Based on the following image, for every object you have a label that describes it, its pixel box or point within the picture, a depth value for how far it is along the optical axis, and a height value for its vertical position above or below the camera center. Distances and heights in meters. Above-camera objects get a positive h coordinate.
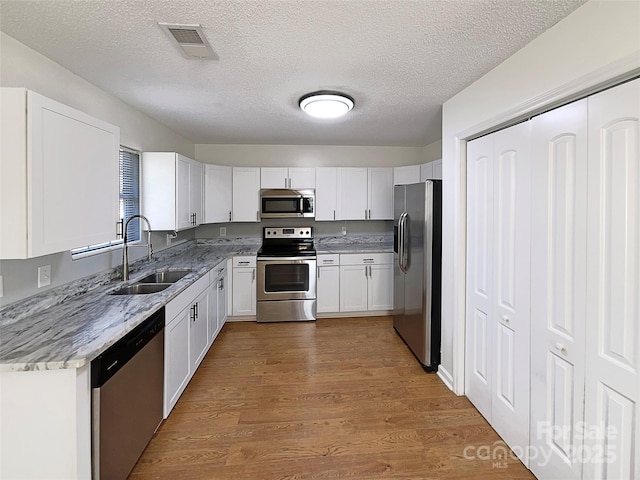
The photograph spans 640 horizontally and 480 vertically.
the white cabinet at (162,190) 3.19 +0.47
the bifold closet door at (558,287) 1.51 -0.25
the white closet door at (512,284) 1.88 -0.29
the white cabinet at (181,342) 2.23 -0.82
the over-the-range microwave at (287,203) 4.52 +0.47
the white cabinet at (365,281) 4.36 -0.60
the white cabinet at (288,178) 4.53 +0.83
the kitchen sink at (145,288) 2.56 -0.42
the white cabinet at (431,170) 3.77 +0.83
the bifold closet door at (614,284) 1.27 -0.20
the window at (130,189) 2.91 +0.44
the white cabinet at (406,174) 4.54 +0.88
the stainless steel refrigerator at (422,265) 2.96 -0.28
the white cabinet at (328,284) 4.33 -0.64
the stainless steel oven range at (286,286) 4.20 -0.66
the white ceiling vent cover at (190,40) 1.64 +1.07
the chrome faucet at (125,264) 2.63 -0.23
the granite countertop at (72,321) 1.32 -0.46
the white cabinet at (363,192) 4.62 +0.65
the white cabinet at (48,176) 1.39 +0.29
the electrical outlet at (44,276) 1.92 -0.24
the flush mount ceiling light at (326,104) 2.52 +1.07
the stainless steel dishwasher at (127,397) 1.45 -0.85
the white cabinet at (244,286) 4.21 -0.65
